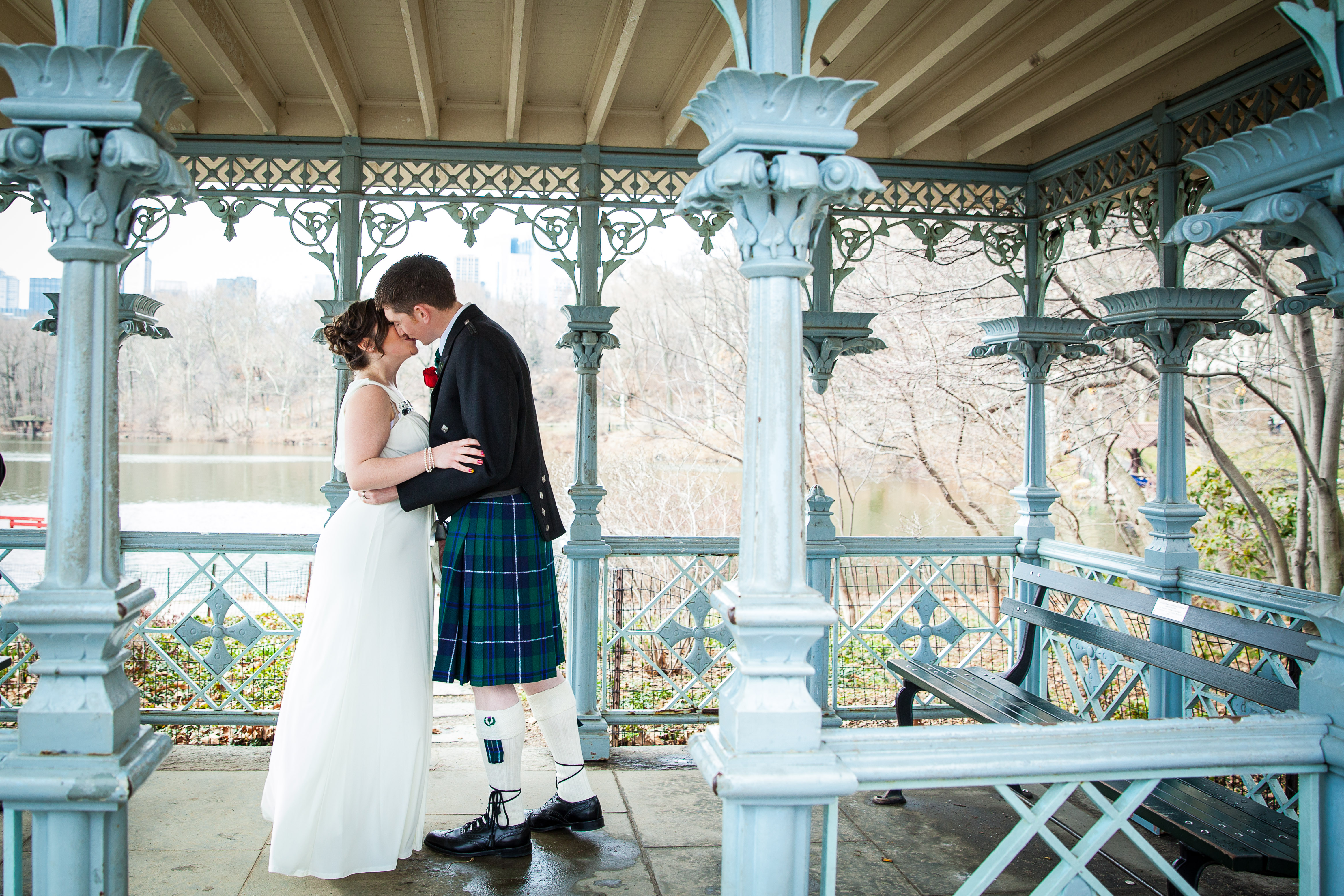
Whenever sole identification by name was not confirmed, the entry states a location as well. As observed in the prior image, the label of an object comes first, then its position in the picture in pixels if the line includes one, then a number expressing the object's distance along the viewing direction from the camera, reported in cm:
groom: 288
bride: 272
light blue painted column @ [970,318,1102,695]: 518
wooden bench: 244
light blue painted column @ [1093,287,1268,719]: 431
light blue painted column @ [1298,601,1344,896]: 219
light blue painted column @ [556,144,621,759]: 474
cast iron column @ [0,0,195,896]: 199
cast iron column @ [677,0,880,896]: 205
